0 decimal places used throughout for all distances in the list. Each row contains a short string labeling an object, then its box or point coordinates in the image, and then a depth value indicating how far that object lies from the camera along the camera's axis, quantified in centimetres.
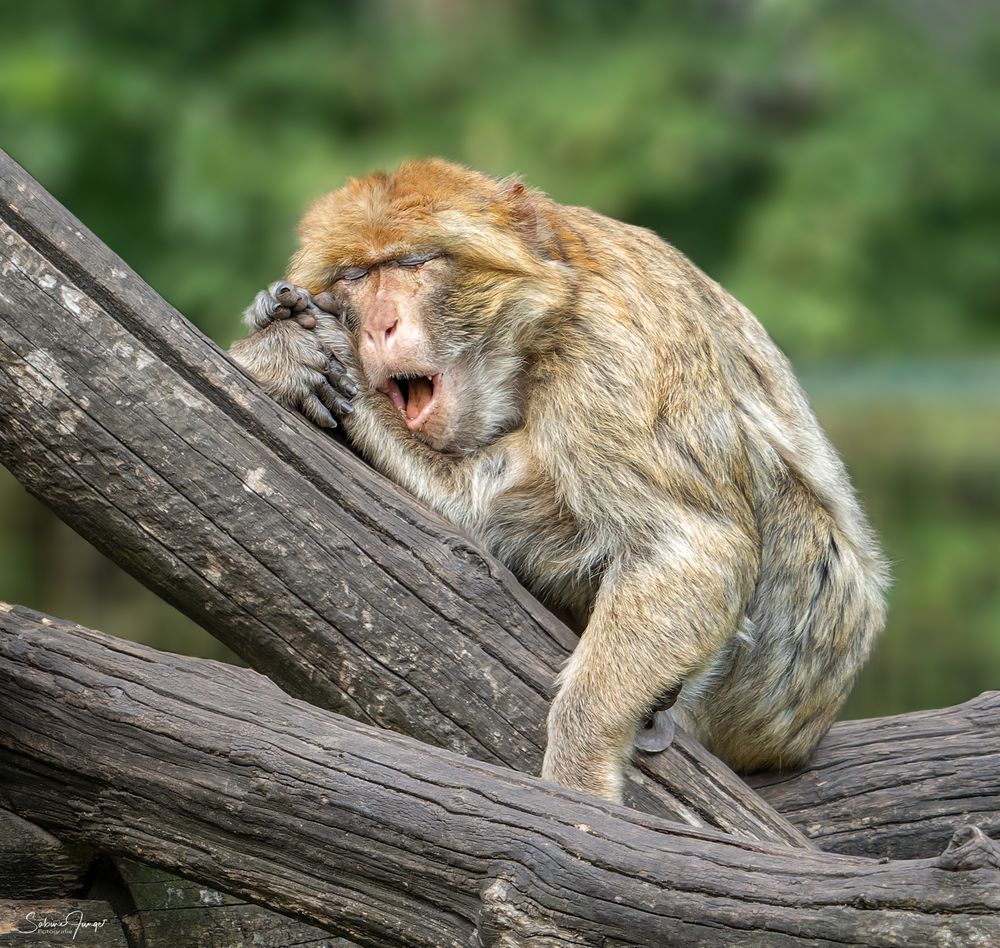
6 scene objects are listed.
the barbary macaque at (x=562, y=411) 749
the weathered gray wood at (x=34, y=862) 652
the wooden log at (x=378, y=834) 507
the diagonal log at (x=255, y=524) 652
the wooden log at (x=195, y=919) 690
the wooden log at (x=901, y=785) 827
